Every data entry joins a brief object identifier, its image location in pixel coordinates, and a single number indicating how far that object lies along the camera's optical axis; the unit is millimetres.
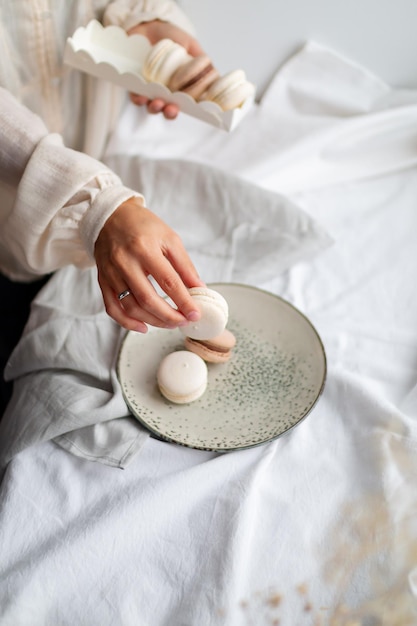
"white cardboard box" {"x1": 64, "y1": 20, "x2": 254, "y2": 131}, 904
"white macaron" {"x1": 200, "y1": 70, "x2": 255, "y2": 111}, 908
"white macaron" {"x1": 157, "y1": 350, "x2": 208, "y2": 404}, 740
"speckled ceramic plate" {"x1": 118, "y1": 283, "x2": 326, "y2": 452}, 733
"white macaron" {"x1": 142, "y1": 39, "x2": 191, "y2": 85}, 942
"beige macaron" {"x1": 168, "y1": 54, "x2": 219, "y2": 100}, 927
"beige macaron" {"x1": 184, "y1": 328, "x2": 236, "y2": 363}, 781
